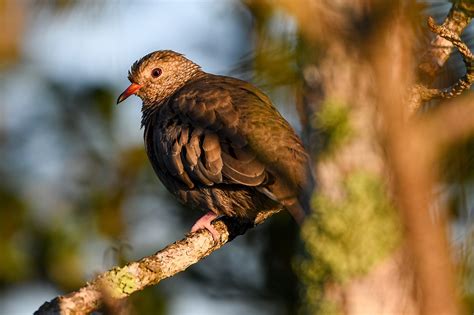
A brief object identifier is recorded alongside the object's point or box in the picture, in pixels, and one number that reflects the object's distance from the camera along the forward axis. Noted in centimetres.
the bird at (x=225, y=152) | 1186
